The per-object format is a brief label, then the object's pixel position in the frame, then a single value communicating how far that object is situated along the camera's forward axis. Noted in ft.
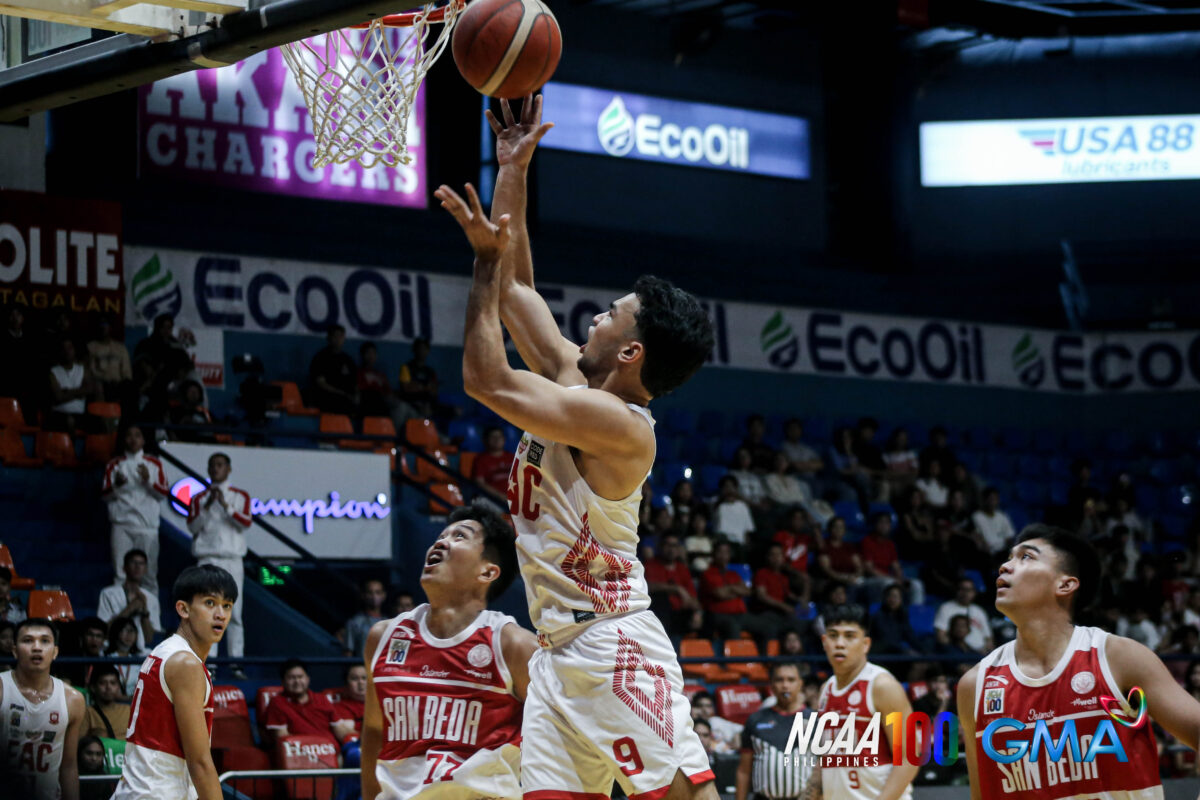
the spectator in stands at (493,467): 43.04
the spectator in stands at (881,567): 45.42
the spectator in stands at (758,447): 49.42
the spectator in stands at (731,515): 45.27
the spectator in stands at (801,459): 50.92
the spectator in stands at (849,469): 51.80
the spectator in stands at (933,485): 51.52
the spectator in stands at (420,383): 46.06
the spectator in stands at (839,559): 45.09
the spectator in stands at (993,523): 50.47
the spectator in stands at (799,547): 43.86
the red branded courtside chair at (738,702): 37.42
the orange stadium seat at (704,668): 38.73
